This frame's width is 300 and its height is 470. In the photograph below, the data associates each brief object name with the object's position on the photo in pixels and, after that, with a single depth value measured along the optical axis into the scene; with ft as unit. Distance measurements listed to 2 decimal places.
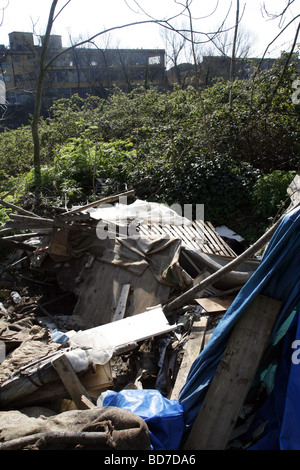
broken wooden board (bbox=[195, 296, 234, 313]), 14.10
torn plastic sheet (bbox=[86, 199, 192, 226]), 20.26
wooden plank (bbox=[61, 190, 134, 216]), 18.83
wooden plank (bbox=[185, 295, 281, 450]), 7.64
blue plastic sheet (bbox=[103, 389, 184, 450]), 7.68
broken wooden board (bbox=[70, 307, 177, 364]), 12.77
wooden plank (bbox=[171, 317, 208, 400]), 11.29
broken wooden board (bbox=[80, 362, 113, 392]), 11.03
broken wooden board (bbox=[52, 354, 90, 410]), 10.04
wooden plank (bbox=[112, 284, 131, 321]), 16.67
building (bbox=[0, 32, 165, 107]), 105.29
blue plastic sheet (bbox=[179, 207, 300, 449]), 6.82
